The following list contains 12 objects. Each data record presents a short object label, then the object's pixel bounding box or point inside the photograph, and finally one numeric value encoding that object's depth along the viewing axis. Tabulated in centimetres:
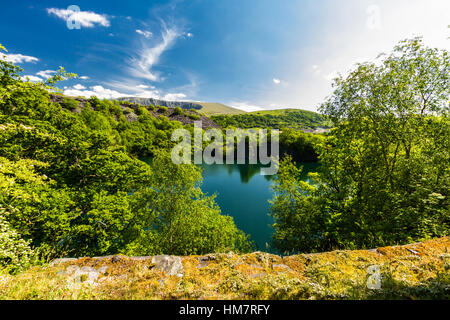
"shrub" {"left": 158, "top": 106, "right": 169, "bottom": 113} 10711
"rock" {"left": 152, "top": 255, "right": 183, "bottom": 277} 377
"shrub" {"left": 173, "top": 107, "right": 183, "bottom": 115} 10632
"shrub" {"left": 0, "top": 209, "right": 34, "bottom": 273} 457
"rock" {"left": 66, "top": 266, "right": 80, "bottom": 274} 387
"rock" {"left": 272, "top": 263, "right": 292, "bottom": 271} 382
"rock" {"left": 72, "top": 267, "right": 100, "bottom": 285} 353
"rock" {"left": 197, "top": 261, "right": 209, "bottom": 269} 400
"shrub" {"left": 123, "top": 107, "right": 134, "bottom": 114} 8291
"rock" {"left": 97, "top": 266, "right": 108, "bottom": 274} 389
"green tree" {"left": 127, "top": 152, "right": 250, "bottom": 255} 1292
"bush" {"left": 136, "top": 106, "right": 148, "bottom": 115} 8995
